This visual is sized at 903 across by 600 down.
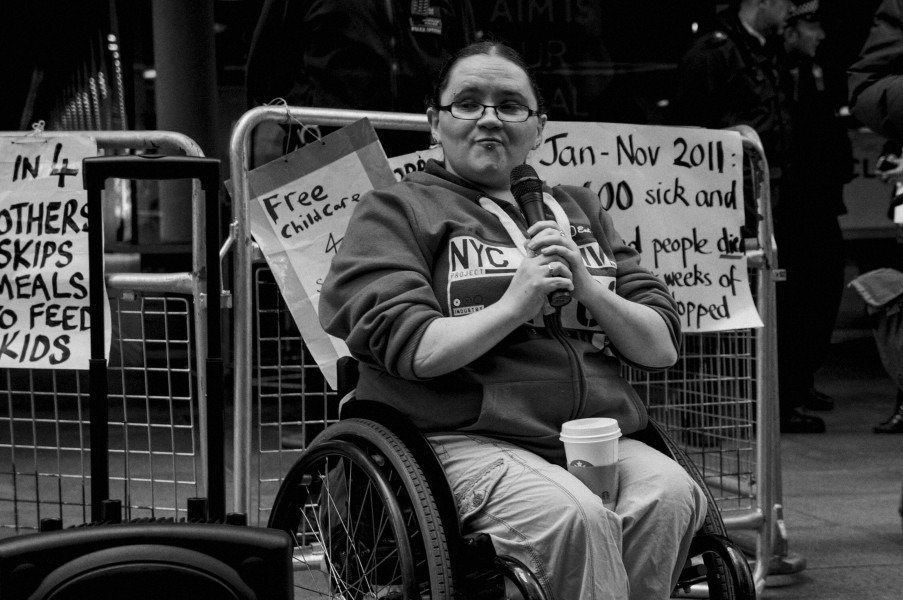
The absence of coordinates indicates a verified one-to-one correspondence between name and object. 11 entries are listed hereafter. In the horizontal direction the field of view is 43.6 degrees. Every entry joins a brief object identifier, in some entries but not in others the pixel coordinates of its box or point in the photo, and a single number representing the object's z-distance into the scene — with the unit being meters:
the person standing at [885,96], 3.19
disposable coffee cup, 2.27
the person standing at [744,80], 5.30
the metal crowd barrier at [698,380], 3.05
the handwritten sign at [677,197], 3.40
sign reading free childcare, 3.11
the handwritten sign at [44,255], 3.20
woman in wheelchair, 2.21
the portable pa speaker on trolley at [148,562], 1.81
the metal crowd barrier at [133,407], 3.11
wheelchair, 2.12
